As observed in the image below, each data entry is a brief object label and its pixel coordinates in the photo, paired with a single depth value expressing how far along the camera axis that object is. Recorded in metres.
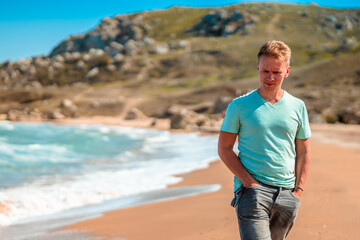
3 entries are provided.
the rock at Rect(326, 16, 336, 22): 98.88
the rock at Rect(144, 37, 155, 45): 90.91
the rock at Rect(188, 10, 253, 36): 95.12
